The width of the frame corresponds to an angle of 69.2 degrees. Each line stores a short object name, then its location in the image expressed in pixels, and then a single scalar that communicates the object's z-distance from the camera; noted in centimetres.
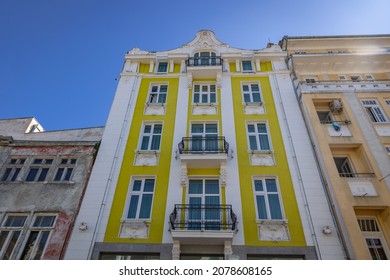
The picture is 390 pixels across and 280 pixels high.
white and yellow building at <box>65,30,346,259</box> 1106
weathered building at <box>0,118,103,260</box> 1117
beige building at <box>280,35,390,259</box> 1142
